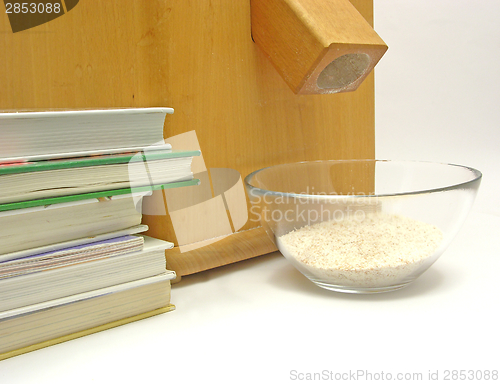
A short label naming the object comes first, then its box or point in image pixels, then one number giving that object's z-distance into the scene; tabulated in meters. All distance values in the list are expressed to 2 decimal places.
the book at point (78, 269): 0.48
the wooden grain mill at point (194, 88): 0.59
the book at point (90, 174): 0.47
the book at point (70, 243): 0.48
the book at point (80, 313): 0.49
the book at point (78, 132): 0.48
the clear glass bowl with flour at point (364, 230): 0.56
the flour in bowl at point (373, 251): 0.56
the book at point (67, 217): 0.48
